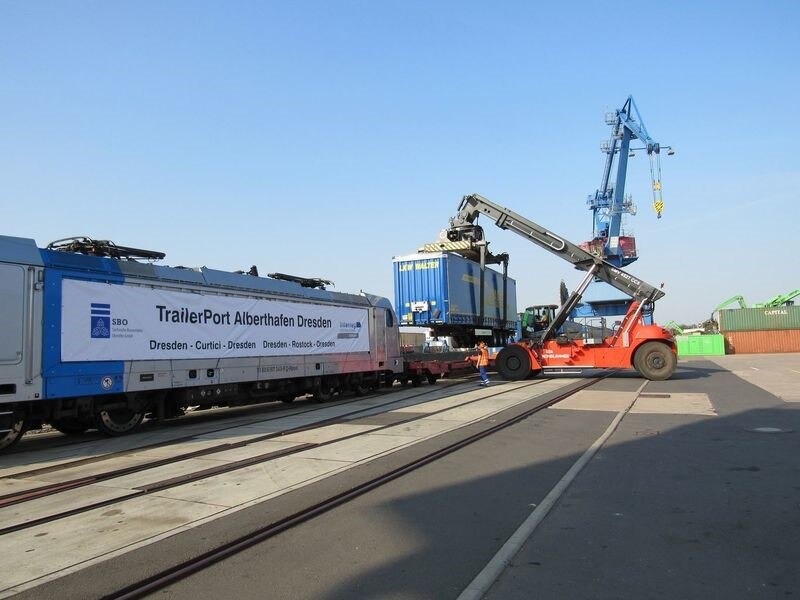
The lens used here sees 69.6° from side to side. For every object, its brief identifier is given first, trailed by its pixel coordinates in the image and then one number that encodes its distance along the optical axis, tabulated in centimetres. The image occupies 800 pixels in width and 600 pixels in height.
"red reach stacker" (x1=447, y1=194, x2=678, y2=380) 2066
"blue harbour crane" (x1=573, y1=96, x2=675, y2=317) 5744
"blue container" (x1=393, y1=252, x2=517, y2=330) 2166
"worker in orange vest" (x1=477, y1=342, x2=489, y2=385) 2056
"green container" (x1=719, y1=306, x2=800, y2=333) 5572
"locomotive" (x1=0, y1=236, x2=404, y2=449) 967
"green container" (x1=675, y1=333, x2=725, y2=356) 5338
